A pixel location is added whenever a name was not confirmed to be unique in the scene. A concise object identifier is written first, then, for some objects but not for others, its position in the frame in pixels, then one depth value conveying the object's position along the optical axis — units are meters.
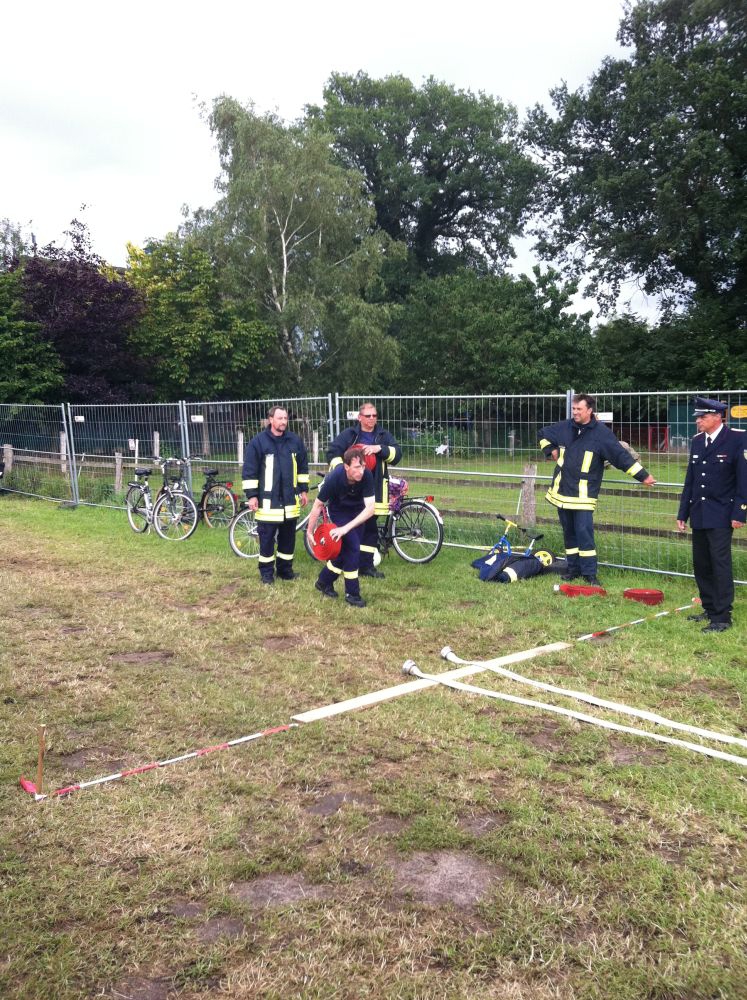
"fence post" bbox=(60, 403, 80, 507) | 14.66
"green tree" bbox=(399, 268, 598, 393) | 29.67
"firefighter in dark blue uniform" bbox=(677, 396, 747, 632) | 6.19
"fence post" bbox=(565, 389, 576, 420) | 8.20
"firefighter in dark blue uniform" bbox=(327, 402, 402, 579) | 8.39
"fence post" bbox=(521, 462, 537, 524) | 9.14
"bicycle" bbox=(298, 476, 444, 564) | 9.08
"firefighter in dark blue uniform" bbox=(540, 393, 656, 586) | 7.72
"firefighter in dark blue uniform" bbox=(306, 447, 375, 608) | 7.20
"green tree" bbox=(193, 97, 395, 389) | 30.09
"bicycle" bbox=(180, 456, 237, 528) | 11.25
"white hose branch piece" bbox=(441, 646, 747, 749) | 4.21
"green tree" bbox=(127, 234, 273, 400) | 27.31
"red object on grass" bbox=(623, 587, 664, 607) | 7.21
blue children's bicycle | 8.45
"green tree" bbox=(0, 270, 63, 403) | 20.02
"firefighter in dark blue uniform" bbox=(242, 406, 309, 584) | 8.26
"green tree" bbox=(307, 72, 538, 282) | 42.31
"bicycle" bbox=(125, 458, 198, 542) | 11.06
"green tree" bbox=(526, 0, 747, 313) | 29.47
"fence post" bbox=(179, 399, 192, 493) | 12.26
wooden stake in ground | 3.73
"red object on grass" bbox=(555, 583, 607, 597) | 7.50
